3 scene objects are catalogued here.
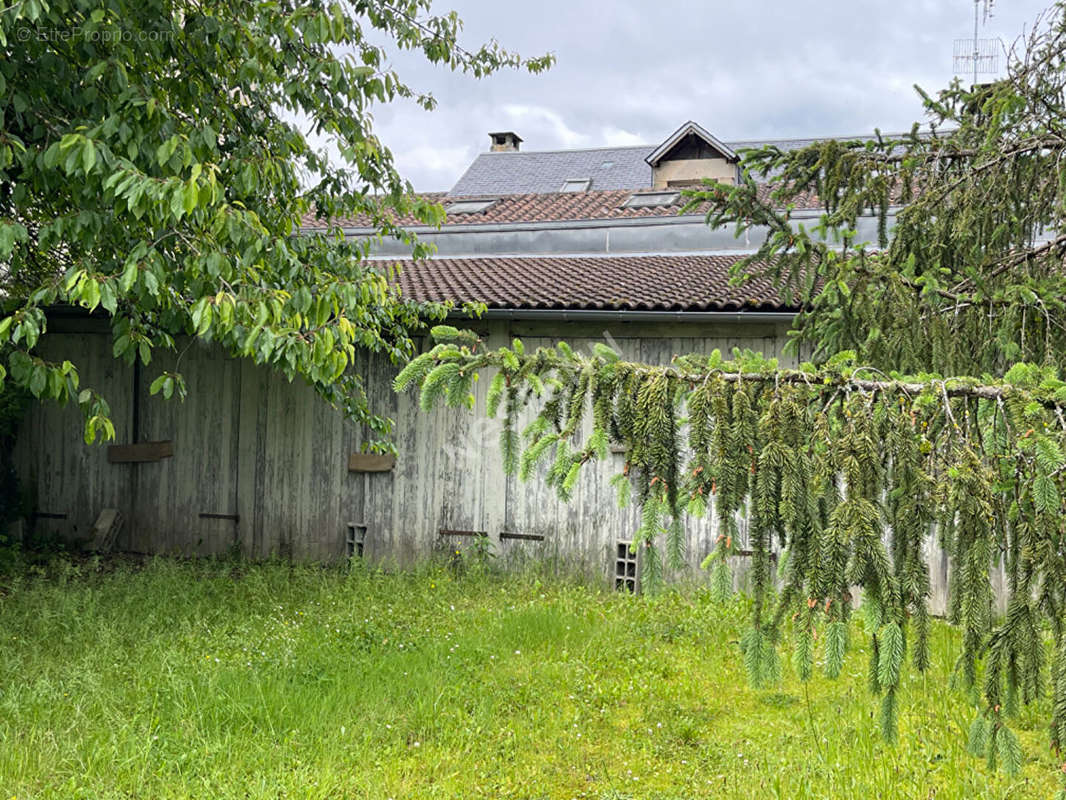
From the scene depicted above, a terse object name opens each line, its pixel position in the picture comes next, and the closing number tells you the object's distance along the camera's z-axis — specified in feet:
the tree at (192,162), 14.11
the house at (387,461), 27.50
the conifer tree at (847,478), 8.26
